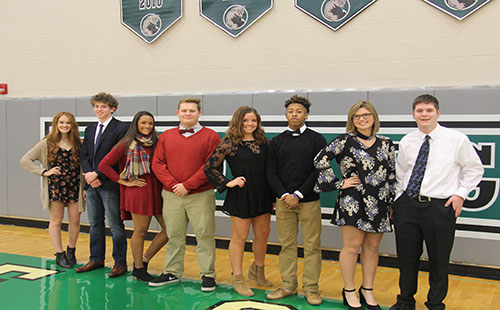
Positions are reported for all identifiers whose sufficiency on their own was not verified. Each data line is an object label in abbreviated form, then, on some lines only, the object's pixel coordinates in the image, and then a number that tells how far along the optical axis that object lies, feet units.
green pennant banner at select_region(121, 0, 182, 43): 18.88
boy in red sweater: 12.21
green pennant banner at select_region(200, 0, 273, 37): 17.33
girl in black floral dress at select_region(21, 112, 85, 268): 14.19
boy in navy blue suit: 13.48
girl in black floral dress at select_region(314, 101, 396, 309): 10.43
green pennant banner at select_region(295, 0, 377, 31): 15.99
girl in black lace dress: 11.74
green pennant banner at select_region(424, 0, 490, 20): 14.43
